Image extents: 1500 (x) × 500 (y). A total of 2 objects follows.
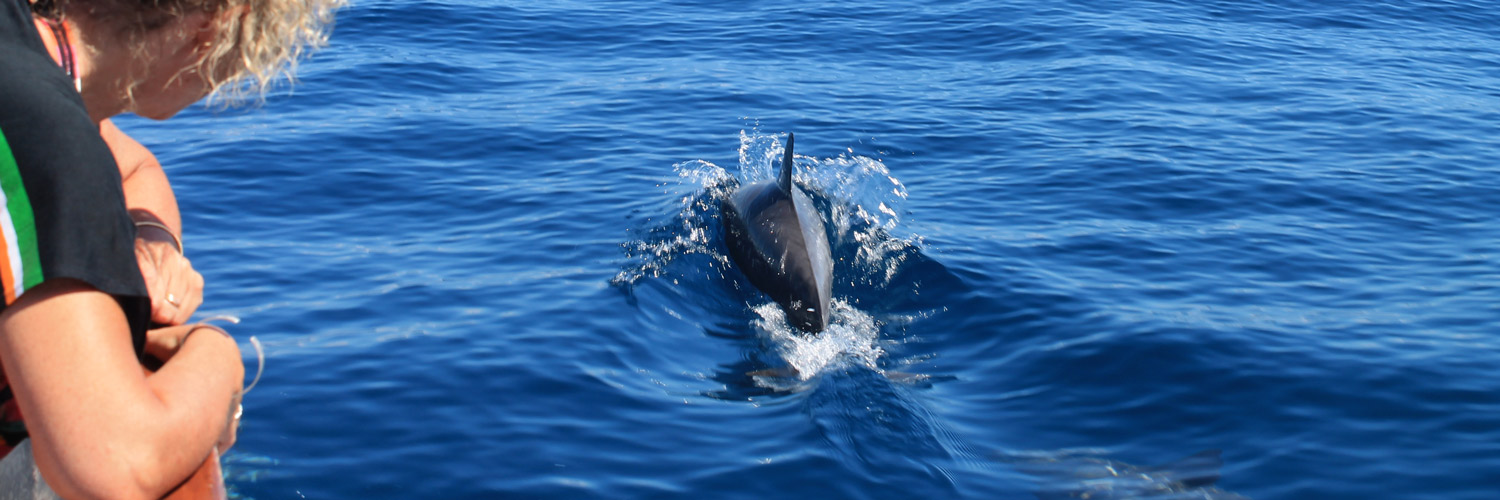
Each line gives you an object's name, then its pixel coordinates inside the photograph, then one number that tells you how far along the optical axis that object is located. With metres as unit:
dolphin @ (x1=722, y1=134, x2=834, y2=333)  7.79
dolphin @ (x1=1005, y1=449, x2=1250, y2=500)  5.33
